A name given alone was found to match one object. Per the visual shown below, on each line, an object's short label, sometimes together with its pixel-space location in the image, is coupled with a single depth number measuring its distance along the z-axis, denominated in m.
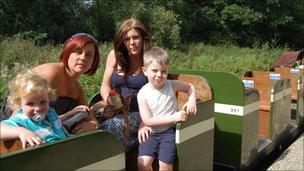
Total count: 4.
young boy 2.55
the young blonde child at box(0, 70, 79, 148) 1.93
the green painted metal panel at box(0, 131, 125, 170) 1.54
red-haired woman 2.64
